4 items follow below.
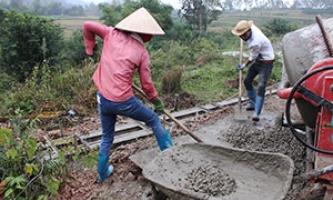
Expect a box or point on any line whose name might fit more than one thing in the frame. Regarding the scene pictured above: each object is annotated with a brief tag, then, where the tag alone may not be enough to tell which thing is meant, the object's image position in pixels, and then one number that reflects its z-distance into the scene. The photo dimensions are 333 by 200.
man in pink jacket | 2.85
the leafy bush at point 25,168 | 2.63
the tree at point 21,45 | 6.59
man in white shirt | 4.44
